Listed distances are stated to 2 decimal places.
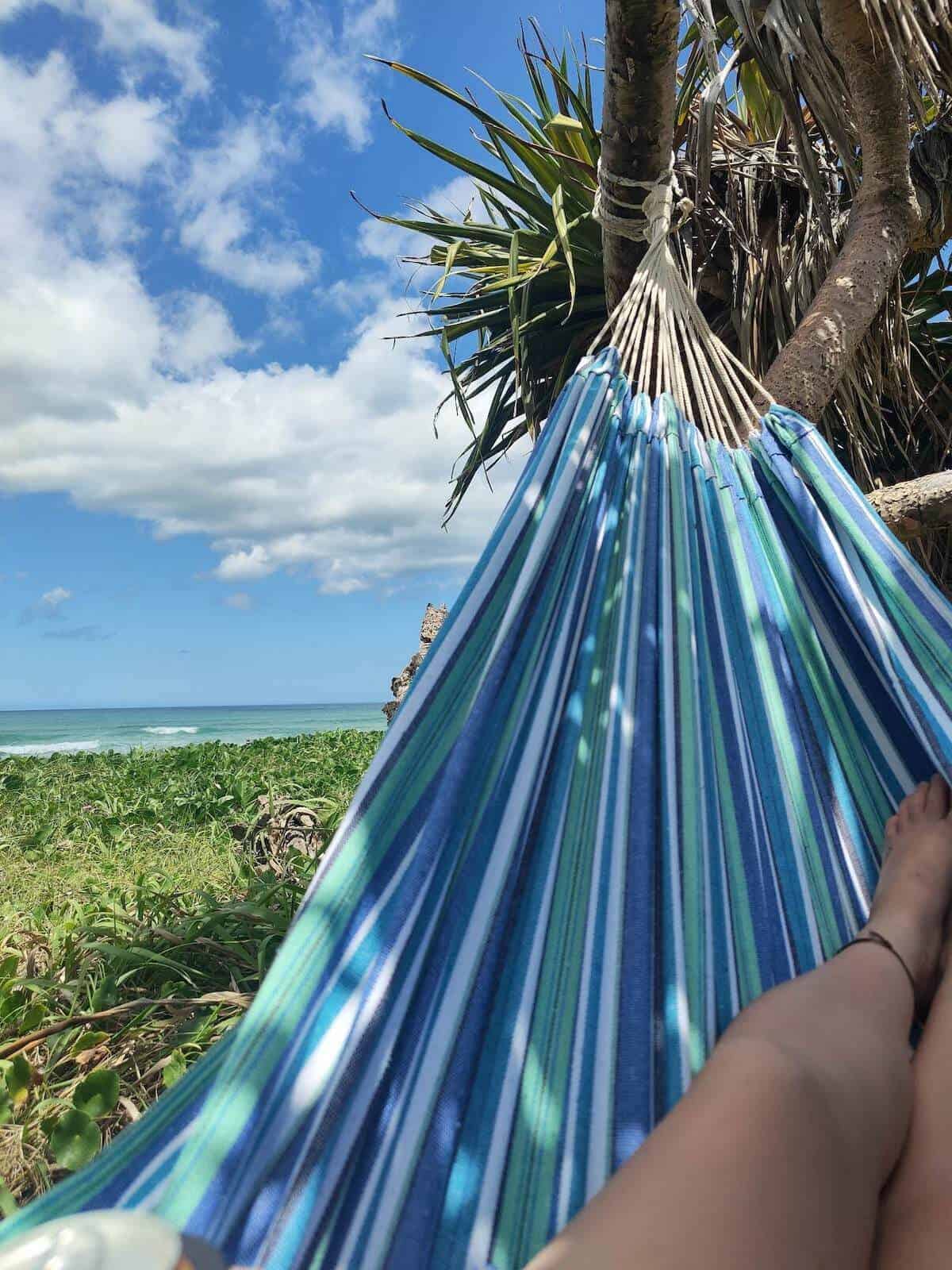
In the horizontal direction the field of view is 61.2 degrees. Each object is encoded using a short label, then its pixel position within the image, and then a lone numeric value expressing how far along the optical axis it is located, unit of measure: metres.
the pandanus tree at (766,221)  1.49
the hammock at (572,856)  0.59
